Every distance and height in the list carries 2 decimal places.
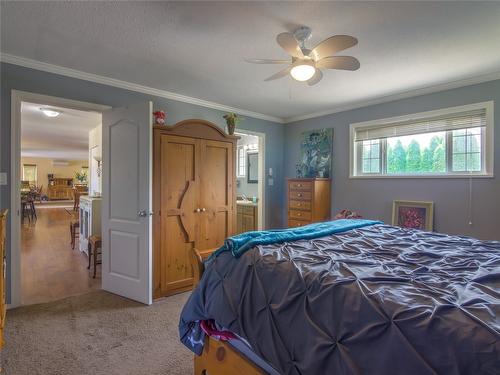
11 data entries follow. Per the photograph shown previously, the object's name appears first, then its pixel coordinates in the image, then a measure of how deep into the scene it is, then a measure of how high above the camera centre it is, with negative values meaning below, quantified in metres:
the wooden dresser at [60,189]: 14.26 -0.20
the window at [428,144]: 3.16 +0.56
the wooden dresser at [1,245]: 1.68 -0.36
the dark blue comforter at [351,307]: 0.84 -0.46
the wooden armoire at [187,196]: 2.95 -0.12
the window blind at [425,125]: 3.19 +0.80
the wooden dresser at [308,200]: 4.22 -0.23
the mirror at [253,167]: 5.63 +0.39
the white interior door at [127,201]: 2.78 -0.17
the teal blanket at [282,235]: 1.67 -0.34
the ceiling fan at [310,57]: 1.90 +0.99
